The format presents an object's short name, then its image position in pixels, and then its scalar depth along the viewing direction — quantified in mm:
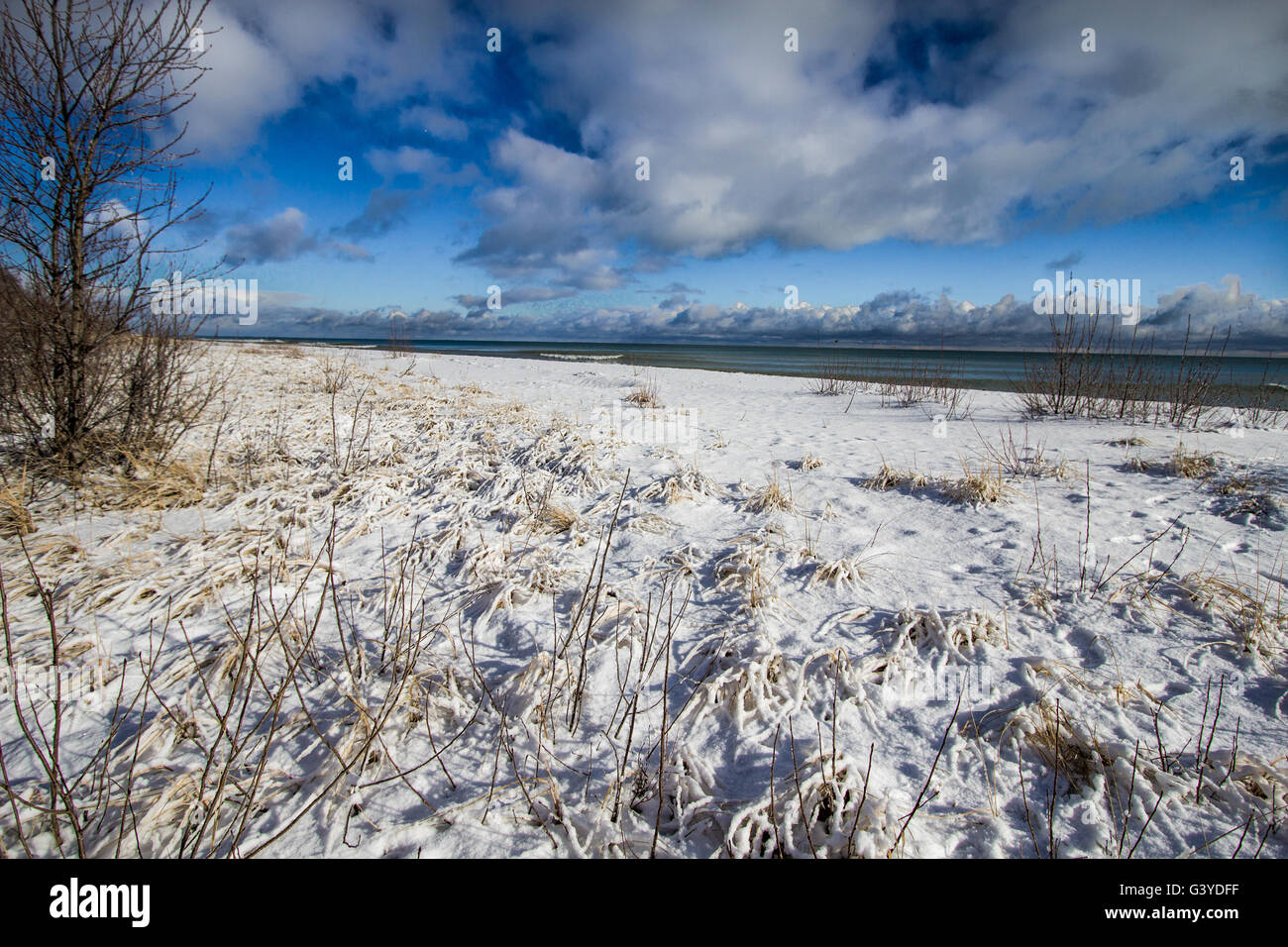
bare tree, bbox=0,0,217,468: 4105
